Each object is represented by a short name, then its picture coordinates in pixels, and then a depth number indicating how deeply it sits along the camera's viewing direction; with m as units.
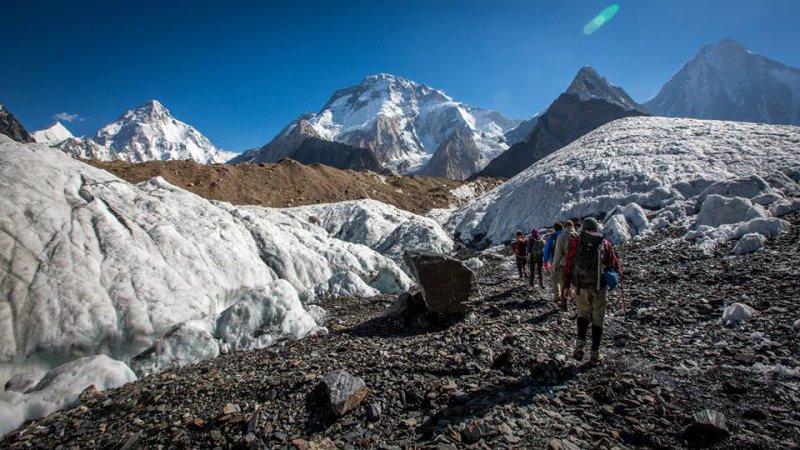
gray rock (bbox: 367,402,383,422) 6.06
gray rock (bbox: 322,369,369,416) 6.14
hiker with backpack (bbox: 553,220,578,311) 11.79
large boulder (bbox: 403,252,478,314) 11.33
